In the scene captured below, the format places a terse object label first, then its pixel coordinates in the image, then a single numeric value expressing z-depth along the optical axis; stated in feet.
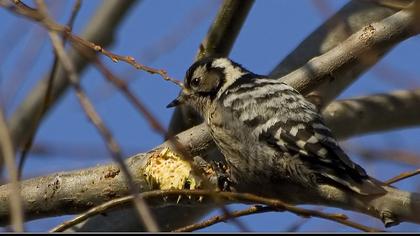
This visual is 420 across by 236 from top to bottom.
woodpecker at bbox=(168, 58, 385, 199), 26.89
